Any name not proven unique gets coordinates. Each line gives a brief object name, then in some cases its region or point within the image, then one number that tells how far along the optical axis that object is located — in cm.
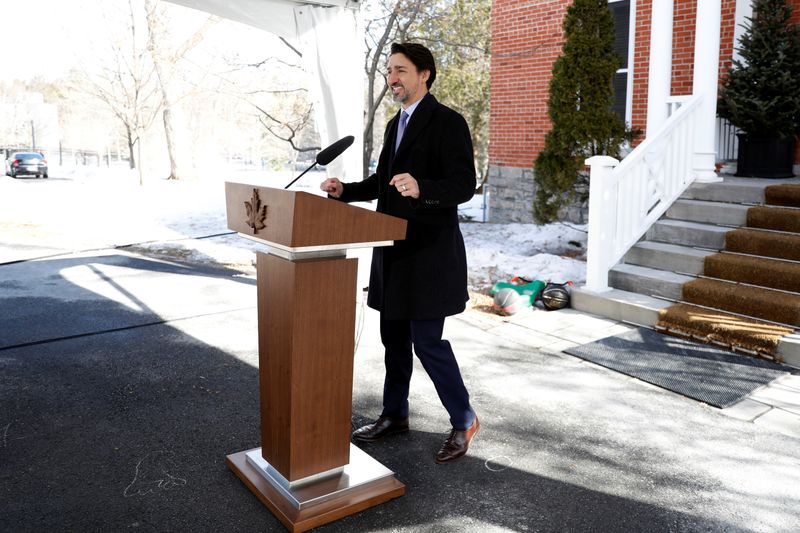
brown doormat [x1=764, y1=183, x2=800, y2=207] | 640
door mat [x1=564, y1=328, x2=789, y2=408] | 441
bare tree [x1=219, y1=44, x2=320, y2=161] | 1264
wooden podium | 261
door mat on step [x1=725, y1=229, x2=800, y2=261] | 589
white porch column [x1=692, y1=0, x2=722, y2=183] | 697
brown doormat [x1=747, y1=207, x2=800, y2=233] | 612
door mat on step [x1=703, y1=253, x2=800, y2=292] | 560
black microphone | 273
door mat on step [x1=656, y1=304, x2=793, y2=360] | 502
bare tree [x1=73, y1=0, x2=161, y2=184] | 2361
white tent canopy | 605
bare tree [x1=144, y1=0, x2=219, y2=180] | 2332
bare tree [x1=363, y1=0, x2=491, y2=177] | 1242
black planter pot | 725
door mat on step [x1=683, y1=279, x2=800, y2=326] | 525
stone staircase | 612
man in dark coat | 307
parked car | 3447
